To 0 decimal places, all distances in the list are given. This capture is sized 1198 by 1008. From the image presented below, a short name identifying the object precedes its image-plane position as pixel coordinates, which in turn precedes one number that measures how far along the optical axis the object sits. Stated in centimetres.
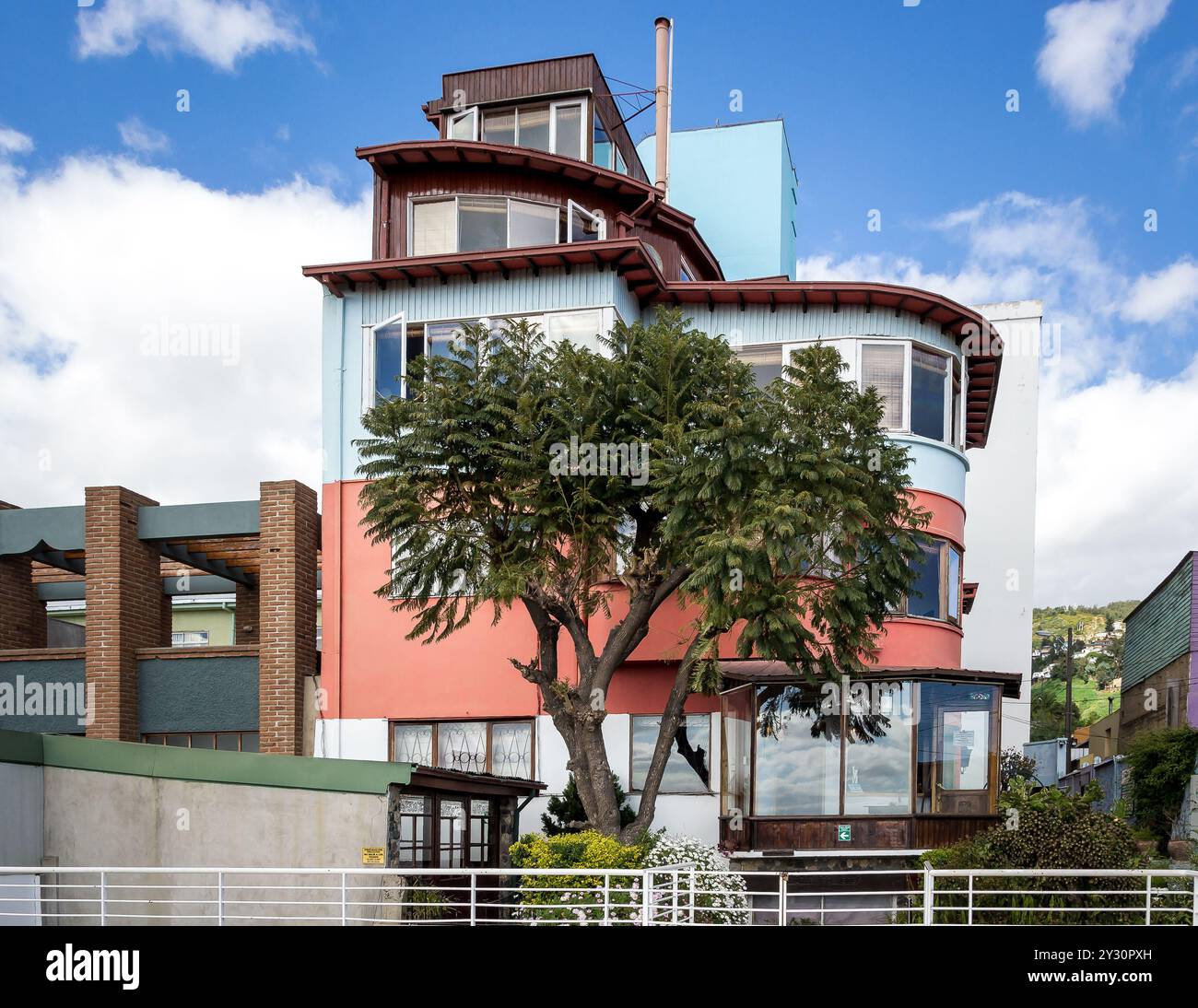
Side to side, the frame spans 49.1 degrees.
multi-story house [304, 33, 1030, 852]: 2044
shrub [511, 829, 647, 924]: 1619
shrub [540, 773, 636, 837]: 2086
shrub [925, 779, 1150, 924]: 1588
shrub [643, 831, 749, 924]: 1702
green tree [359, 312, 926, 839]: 1777
